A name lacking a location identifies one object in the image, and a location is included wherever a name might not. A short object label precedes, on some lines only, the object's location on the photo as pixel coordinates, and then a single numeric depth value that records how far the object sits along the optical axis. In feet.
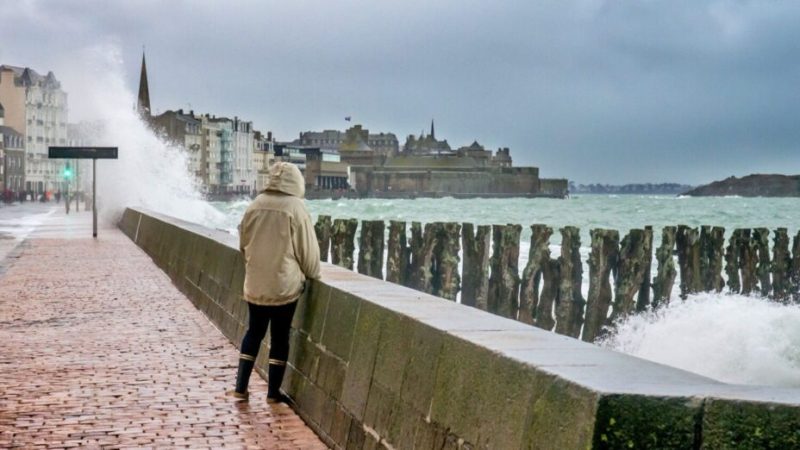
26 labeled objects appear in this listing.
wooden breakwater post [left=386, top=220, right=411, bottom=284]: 91.50
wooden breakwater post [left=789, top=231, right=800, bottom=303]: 91.50
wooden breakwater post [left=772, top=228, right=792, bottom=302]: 90.33
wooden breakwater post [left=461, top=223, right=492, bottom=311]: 81.56
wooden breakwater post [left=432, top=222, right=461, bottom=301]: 85.46
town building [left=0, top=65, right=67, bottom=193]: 563.89
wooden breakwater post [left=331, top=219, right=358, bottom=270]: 95.71
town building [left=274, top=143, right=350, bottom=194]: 631.56
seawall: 10.64
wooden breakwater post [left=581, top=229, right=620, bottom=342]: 72.49
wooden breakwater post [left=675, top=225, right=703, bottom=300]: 83.10
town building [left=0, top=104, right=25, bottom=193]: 489.26
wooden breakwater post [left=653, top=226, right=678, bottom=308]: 76.07
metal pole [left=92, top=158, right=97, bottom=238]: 103.94
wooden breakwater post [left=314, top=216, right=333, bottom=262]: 96.19
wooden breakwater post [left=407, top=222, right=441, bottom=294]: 87.56
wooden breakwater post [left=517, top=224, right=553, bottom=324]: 76.07
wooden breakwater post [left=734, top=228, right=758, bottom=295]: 90.38
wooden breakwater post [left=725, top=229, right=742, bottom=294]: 88.63
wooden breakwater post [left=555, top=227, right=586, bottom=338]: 72.69
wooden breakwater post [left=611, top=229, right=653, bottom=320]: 73.41
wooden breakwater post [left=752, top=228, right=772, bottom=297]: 91.09
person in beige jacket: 24.73
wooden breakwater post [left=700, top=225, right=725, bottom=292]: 84.02
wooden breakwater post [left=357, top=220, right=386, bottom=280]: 92.89
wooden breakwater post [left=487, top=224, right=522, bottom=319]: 78.33
